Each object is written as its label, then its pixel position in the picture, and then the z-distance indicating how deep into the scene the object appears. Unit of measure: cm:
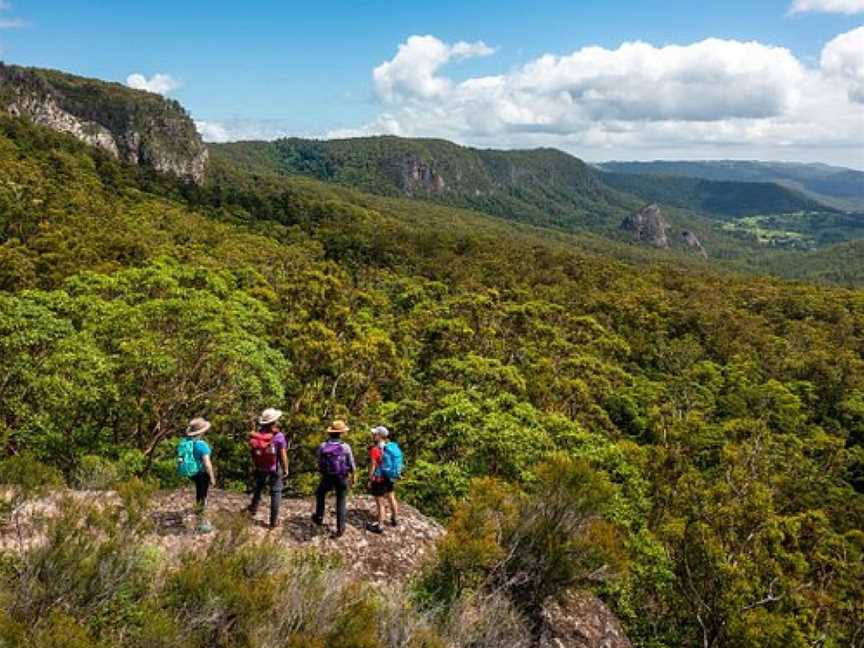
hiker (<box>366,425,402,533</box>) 1253
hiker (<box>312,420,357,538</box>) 1196
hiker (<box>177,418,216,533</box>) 1169
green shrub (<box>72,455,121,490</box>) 1127
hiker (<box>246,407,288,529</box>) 1179
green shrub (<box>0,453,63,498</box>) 970
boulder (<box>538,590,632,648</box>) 1209
